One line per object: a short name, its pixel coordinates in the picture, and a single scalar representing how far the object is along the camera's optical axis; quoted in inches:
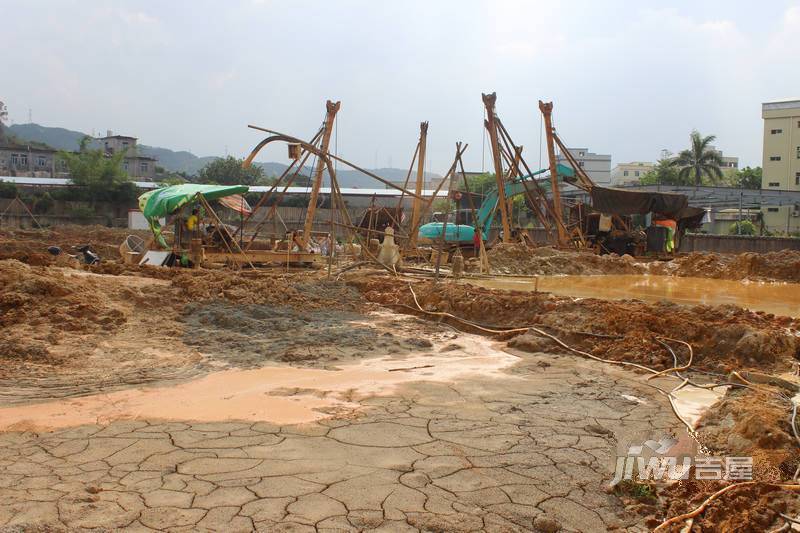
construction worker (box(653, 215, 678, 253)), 970.1
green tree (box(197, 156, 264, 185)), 2253.9
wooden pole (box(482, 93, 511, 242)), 810.8
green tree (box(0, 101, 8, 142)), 2691.4
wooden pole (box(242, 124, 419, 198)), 530.4
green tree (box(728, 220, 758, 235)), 1476.4
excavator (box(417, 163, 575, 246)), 855.7
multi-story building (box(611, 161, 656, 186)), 3924.7
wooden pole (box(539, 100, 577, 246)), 891.4
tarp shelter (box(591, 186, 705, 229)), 936.9
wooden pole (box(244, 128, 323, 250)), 687.7
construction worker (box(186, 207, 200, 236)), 659.4
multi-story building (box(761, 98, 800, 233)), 1860.2
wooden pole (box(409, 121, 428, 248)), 788.6
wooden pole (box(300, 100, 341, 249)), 705.0
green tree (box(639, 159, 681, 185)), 2090.3
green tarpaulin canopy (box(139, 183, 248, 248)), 649.6
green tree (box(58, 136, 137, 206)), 1616.6
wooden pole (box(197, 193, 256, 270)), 621.6
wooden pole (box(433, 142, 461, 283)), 547.5
